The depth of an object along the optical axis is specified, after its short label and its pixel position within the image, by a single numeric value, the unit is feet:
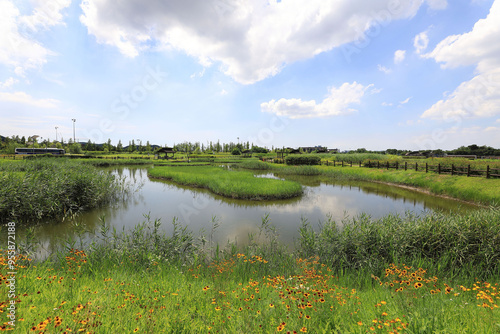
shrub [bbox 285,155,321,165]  164.76
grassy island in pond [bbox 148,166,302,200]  60.23
